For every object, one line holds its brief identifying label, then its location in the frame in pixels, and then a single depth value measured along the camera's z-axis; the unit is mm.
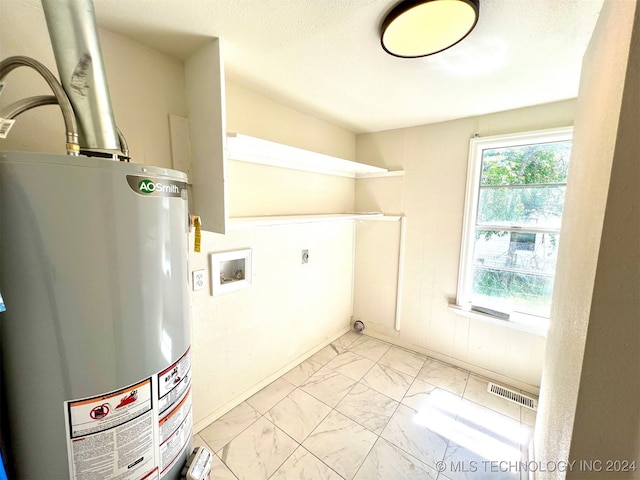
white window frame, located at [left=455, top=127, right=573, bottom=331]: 1862
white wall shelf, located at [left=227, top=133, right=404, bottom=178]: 1417
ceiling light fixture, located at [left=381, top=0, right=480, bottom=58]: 922
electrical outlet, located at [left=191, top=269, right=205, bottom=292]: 1506
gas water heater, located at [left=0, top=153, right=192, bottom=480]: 565
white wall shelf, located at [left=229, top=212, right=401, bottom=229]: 1367
